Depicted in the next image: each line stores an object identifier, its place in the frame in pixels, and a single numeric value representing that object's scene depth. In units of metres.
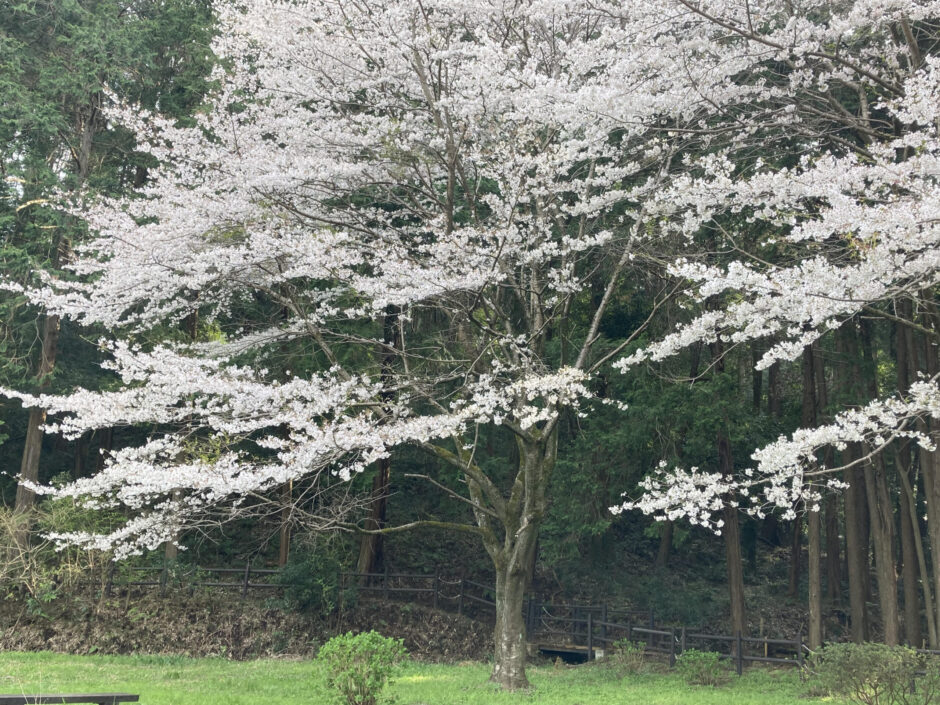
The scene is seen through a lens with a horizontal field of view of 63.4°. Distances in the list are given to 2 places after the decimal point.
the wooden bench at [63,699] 5.57
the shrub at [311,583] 14.00
